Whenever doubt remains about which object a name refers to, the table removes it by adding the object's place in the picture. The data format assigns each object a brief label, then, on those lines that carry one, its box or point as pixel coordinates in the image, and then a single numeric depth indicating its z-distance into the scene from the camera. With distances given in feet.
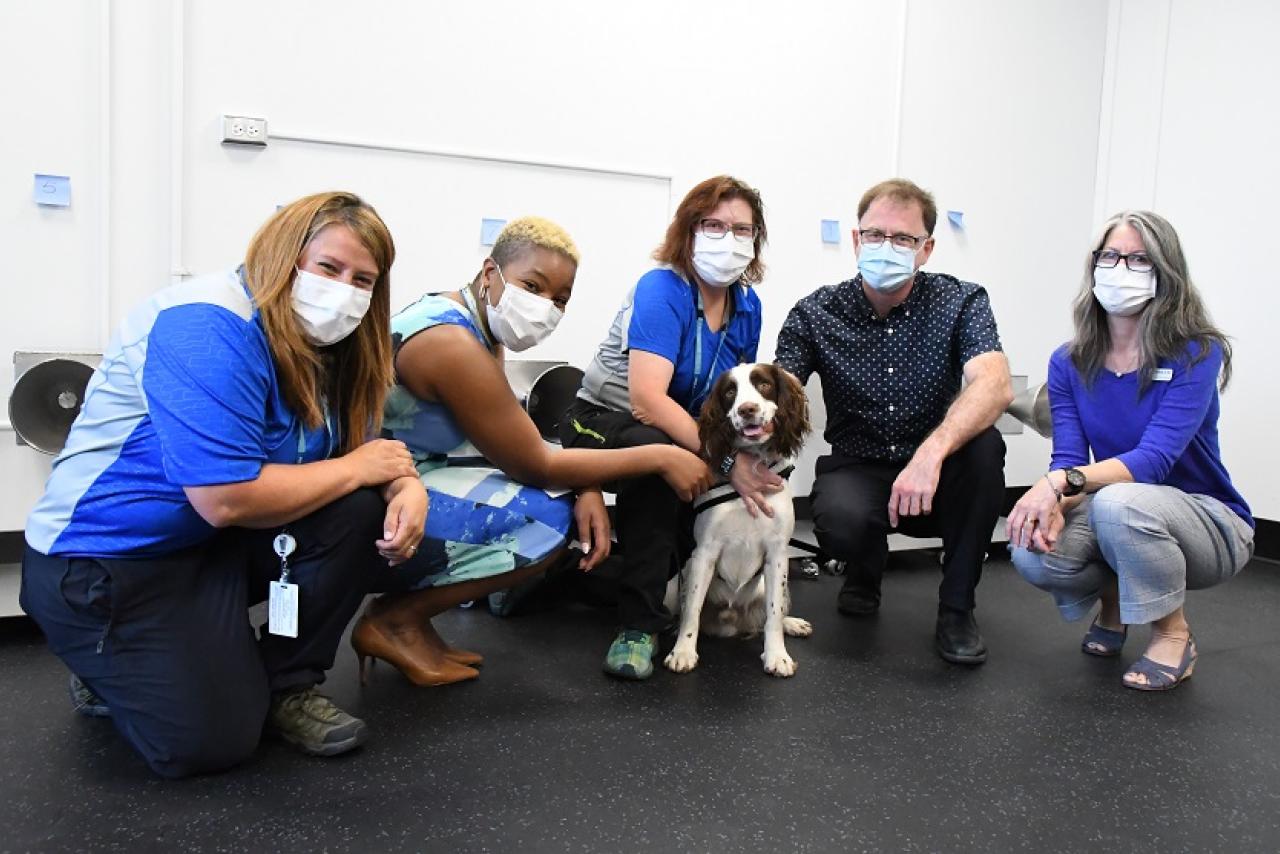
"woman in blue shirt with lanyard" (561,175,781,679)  7.41
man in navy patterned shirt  8.00
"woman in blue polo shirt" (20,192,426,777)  5.02
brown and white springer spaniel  7.45
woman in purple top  7.32
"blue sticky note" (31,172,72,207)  8.81
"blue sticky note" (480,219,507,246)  10.78
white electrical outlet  9.39
